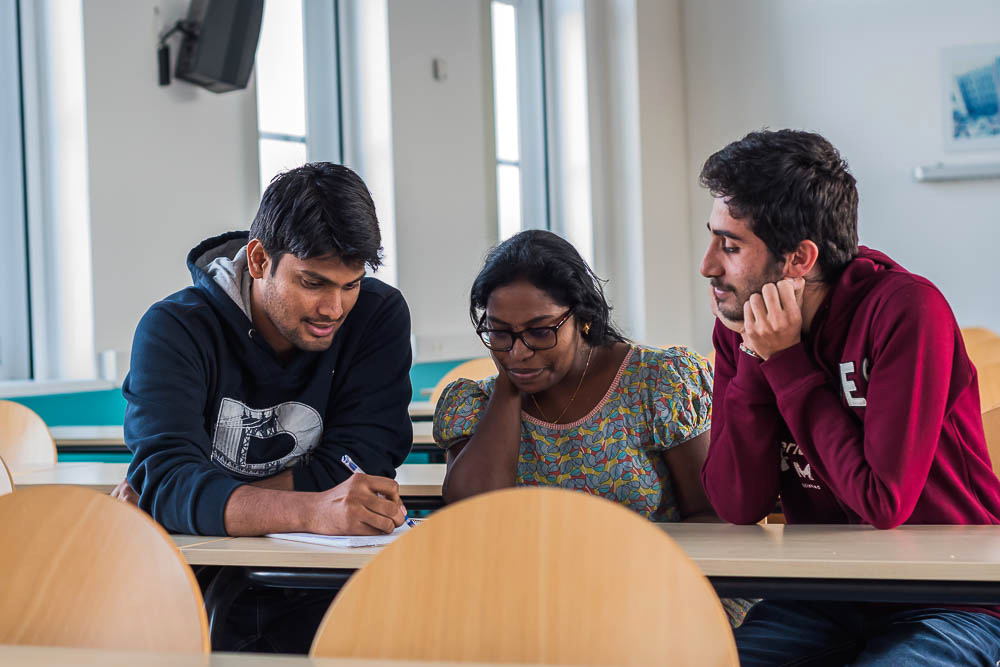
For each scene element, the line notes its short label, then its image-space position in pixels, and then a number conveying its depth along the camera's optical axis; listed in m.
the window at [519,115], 5.69
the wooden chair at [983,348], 3.57
